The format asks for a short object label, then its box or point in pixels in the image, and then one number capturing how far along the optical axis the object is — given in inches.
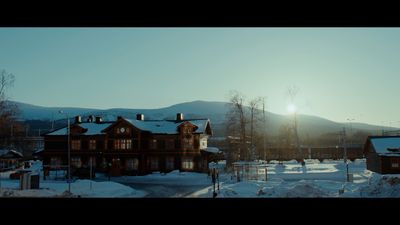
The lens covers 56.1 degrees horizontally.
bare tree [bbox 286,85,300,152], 1465.3
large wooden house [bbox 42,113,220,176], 1405.0
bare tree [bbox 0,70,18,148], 1487.0
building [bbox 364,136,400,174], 1201.4
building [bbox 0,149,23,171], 1584.6
